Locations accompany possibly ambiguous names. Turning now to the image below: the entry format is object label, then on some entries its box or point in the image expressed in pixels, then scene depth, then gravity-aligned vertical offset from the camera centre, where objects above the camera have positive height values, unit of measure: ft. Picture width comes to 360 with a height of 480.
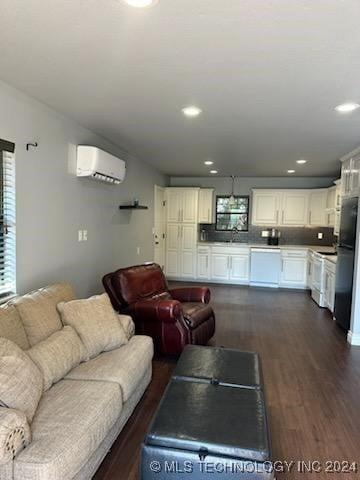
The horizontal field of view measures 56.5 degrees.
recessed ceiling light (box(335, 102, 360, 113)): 8.86 +3.27
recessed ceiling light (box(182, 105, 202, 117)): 9.52 +3.25
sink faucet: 25.99 -0.64
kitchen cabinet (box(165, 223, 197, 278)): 24.80 -2.05
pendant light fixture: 25.46 +1.97
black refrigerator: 13.62 -1.48
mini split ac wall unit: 11.60 +1.99
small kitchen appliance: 24.86 -0.82
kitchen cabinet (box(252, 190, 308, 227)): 23.84 +1.29
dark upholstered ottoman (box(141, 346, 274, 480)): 4.71 -3.16
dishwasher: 23.17 -2.85
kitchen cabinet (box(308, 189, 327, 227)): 23.20 +1.30
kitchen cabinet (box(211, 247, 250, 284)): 24.09 -2.94
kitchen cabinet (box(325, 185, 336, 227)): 20.93 +1.34
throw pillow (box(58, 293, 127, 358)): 7.99 -2.58
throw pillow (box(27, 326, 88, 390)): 6.50 -2.82
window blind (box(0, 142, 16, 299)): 8.62 -0.31
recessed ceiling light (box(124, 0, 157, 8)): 4.88 +3.20
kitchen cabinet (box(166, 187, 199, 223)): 24.71 +1.42
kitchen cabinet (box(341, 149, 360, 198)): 13.72 +2.31
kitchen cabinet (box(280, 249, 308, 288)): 22.97 -2.91
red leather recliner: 11.04 -3.12
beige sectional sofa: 4.62 -3.25
